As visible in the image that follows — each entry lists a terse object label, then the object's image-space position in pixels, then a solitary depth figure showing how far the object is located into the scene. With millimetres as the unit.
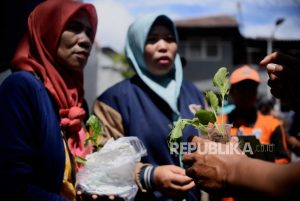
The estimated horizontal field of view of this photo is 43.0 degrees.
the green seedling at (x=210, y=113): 1592
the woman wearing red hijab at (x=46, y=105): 1772
